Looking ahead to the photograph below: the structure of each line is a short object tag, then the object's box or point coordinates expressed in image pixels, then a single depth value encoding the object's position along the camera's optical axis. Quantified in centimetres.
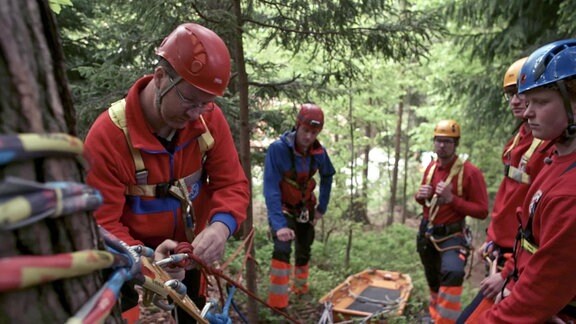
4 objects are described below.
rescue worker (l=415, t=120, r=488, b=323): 518
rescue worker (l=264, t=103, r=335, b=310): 573
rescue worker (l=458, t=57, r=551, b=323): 347
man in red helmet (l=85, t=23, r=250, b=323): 237
